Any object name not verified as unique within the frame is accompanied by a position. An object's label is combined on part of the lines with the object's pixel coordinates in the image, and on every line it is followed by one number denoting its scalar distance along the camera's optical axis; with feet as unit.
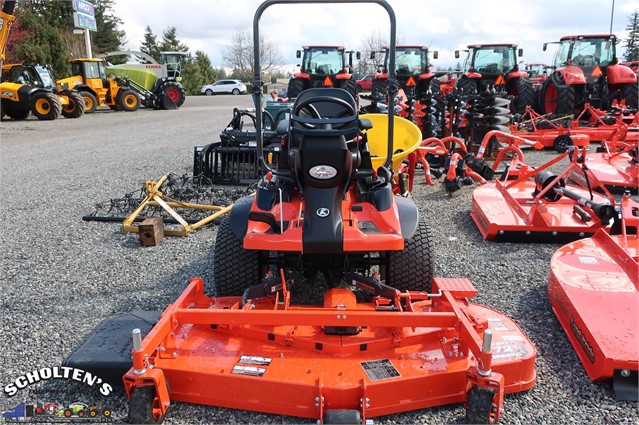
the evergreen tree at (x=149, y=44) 168.02
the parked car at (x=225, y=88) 131.64
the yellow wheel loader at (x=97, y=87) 66.23
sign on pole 77.25
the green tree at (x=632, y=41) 111.73
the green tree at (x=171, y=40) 170.28
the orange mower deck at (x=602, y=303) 8.48
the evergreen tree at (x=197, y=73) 135.85
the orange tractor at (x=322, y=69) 47.32
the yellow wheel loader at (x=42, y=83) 57.57
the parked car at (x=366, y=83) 97.35
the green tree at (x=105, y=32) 133.69
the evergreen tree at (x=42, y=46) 91.86
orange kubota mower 7.72
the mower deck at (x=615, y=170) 21.81
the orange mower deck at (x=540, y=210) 15.48
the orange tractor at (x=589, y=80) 40.50
